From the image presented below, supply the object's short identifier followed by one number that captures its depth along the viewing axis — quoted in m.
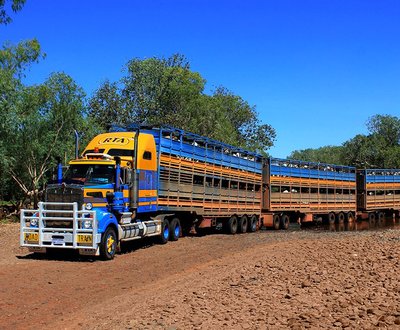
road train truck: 13.53
